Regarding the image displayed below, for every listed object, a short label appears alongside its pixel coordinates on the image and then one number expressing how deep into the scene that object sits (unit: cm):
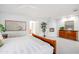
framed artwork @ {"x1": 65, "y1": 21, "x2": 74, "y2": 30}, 434
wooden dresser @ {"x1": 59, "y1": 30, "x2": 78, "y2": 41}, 383
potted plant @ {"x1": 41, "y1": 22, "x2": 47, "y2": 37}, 472
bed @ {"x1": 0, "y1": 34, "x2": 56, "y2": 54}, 98
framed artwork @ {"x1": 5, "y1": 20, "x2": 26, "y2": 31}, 356
